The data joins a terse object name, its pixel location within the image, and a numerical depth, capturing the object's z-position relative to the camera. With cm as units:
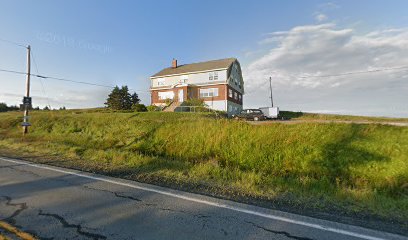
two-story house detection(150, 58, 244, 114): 3894
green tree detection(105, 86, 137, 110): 4605
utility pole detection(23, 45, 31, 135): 1963
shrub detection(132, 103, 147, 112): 3433
